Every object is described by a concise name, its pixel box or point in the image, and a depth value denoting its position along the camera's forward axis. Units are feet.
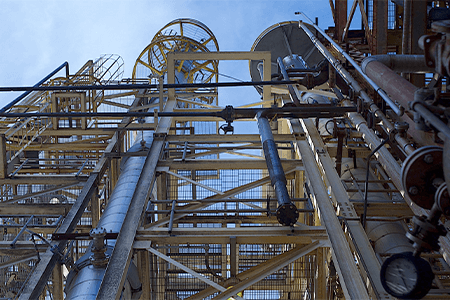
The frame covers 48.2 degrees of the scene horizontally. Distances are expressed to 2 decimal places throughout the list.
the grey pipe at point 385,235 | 32.78
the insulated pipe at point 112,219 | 29.53
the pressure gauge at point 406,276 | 15.12
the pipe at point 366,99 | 22.05
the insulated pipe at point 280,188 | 25.24
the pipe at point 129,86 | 34.86
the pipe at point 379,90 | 20.56
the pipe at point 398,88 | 15.47
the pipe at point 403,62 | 23.30
